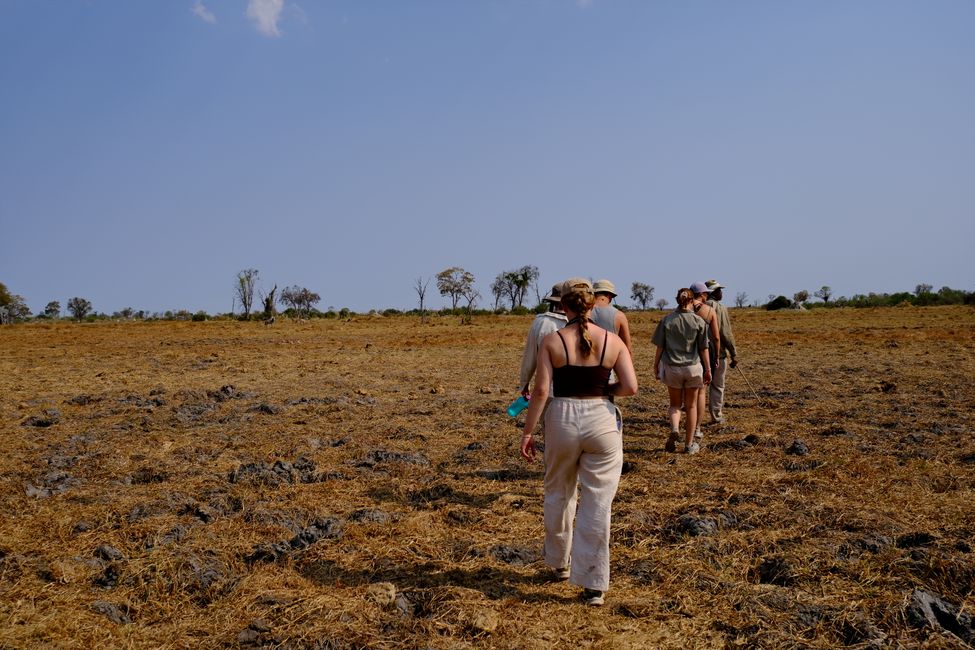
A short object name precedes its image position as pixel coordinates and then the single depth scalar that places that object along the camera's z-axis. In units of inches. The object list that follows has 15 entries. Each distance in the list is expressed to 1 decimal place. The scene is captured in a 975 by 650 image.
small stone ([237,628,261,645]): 158.2
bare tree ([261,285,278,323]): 2021.4
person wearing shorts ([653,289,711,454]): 317.1
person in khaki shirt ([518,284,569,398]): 201.9
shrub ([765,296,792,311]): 2219.5
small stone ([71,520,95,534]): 227.1
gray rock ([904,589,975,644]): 154.8
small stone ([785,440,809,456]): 316.5
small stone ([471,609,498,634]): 160.3
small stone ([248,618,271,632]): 162.6
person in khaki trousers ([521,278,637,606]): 171.2
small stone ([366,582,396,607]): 175.3
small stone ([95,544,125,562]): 203.0
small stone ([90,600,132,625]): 168.5
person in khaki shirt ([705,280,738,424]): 382.3
